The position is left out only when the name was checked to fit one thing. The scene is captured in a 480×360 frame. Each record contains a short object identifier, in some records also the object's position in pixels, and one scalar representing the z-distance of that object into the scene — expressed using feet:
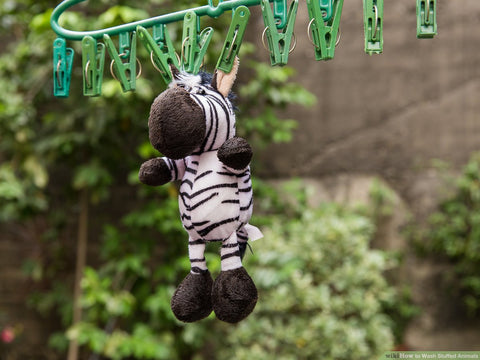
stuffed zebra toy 2.60
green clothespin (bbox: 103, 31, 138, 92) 3.08
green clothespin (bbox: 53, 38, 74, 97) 3.46
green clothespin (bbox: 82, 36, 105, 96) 3.23
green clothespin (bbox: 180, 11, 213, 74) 2.84
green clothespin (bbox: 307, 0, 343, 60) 2.71
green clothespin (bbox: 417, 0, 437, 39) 2.63
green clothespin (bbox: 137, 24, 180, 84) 2.95
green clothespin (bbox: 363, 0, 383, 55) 2.65
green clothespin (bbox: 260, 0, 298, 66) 2.71
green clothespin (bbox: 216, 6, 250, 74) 2.71
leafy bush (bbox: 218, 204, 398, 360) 7.30
